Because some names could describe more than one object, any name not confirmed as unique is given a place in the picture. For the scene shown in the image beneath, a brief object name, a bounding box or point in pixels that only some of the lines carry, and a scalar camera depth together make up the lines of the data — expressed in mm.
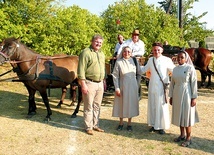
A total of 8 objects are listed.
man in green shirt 5691
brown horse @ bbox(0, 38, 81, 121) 6770
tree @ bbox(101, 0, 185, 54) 15844
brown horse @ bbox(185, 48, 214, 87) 11664
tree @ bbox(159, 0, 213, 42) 24075
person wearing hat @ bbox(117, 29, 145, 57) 8125
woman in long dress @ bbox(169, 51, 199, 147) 5227
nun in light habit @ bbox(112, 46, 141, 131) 6066
